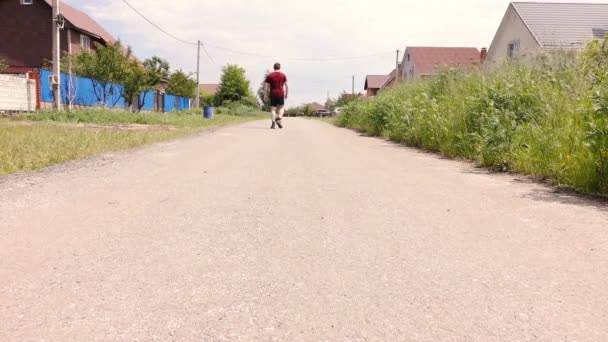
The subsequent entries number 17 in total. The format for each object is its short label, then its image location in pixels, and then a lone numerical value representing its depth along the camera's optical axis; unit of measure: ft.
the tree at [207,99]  251.19
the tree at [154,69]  94.94
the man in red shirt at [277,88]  55.72
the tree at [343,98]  280.10
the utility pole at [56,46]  65.11
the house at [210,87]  419.68
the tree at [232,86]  245.04
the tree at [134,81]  87.79
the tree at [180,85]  135.95
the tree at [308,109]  372.58
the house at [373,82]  288.51
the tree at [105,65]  82.69
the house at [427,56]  174.07
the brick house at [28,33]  112.06
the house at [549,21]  97.30
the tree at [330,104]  345.68
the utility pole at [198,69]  159.74
